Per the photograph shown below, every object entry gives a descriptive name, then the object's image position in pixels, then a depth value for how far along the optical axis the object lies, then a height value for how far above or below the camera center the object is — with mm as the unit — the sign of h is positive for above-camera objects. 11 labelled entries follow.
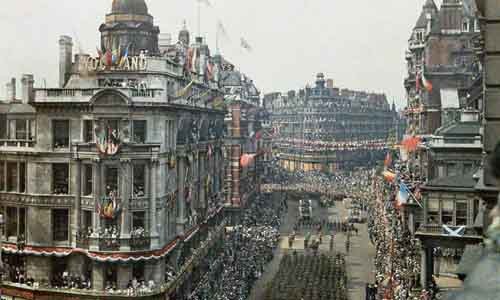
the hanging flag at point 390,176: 66438 -3845
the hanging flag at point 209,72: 61844 +6006
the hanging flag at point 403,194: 50641 -4280
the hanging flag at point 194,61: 54125 +6160
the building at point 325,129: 168875 +2362
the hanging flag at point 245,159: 84925 -2877
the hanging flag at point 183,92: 46138 +3123
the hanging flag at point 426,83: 59047 +4997
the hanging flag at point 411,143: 57219 -456
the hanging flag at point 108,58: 44031 +5180
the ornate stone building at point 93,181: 40875 -2889
